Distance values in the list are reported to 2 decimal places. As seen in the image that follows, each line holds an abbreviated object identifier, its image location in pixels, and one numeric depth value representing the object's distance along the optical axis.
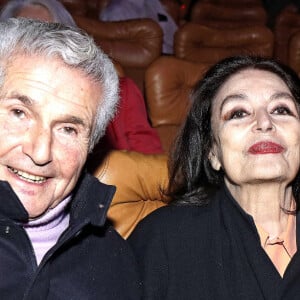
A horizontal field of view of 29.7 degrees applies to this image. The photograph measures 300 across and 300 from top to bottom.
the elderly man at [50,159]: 1.16
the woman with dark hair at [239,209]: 1.41
